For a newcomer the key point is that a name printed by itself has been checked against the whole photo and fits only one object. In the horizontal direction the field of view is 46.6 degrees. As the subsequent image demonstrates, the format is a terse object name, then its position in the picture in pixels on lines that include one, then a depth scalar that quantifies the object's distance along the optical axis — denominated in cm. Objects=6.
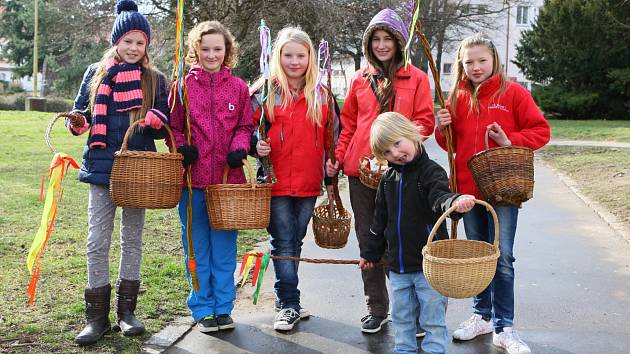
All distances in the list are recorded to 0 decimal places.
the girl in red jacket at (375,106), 468
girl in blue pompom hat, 448
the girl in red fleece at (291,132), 485
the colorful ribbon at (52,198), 441
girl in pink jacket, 473
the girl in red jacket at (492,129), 449
